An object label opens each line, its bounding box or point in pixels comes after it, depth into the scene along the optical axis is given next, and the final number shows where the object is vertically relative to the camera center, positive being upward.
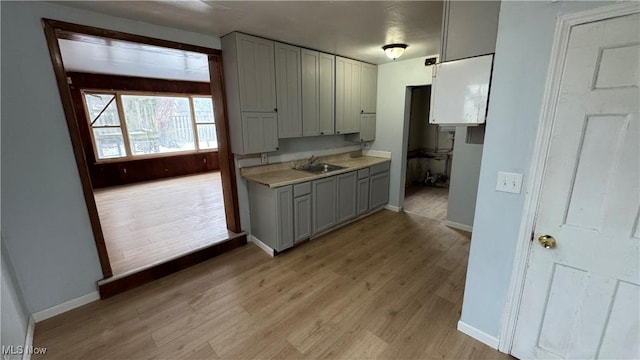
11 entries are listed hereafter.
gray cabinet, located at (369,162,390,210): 4.12 -0.99
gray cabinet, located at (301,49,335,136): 3.34 +0.43
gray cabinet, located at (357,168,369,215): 3.91 -1.01
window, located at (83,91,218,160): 5.77 +0.10
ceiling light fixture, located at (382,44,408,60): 3.06 +0.88
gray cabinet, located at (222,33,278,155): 2.70 +0.39
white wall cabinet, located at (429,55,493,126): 1.66 +0.21
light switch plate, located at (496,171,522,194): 1.54 -0.36
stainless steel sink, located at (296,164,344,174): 3.70 -0.62
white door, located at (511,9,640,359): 1.20 -0.41
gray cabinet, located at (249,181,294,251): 2.87 -1.00
